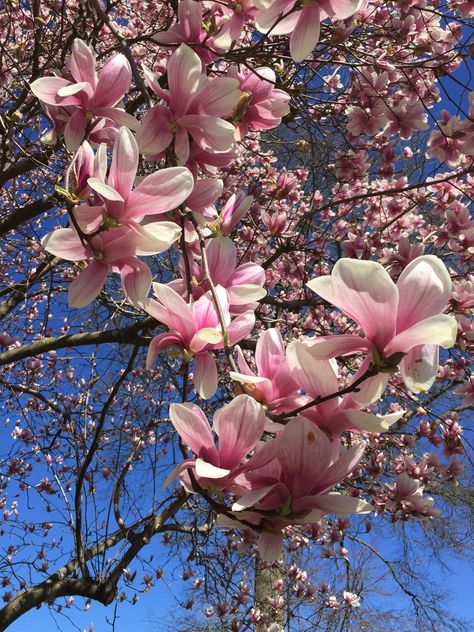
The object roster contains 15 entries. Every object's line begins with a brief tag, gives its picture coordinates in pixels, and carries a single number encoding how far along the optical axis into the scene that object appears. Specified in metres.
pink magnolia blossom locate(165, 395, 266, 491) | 0.62
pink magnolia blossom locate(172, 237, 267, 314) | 0.89
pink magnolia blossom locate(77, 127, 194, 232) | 0.71
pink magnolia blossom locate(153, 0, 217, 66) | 1.06
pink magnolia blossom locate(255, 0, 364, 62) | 0.95
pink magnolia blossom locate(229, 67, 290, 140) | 1.10
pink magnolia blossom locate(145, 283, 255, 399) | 0.72
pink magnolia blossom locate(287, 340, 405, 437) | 0.61
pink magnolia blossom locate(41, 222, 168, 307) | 0.73
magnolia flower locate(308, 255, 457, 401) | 0.56
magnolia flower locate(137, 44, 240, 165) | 0.89
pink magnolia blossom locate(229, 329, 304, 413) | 0.68
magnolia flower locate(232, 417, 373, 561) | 0.59
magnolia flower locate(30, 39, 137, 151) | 0.92
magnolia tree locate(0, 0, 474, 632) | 0.59
